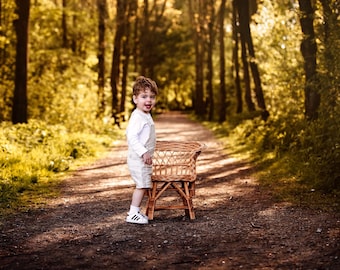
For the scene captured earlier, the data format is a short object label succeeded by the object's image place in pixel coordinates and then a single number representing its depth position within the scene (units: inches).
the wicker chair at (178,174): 275.4
